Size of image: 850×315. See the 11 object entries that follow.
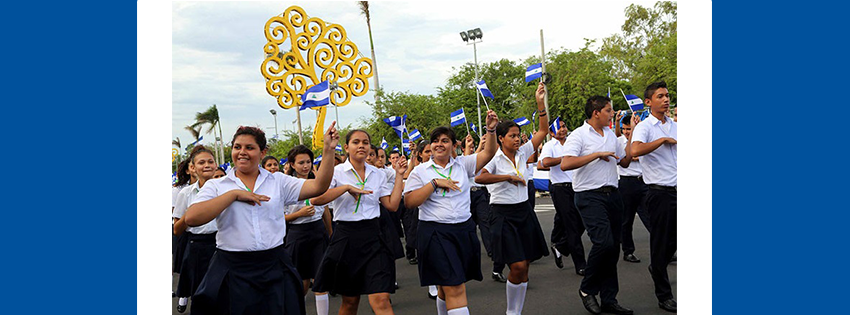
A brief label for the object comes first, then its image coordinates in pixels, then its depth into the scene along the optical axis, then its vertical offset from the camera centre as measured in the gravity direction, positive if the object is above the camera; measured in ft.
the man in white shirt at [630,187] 26.78 -1.36
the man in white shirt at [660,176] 18.78 -0.65
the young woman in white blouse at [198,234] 19.35 -2.34
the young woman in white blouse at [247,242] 12.60 -1.65
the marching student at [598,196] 18.72 -1.25
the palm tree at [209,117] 151.84 +9.26
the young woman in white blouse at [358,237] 16.39 -2.12
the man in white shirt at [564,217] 25.45 -2.54
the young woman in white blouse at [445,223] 15.97 -1.72
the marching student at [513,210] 18.76 -1.70
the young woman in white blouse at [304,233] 20.21 -2.40
